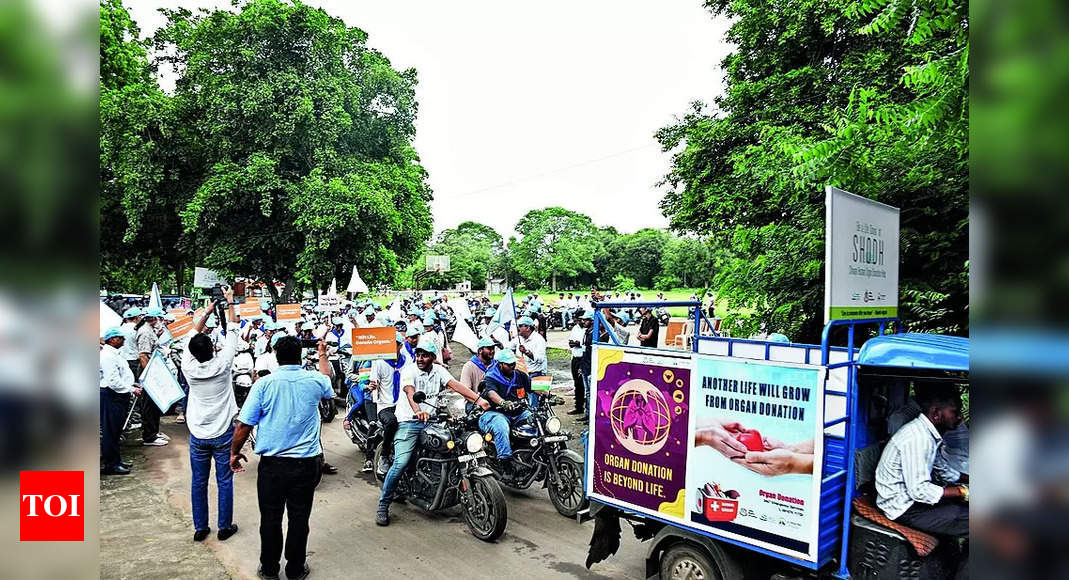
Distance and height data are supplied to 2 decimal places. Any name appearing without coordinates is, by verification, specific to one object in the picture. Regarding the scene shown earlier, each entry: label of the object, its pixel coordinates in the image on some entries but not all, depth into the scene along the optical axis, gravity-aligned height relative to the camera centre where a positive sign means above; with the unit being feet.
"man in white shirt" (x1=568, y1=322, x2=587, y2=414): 41.04 -4.56
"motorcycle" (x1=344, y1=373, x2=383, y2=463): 29.45 -6.86
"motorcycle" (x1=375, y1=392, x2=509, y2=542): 19.58 -6.44
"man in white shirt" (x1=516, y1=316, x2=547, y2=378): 35.94 -3.91
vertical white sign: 13.51 +0.72
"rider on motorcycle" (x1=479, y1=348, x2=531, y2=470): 22.24 -4.18
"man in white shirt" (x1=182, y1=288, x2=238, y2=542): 19.65 -4.57
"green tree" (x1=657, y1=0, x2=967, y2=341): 19.72 +4.67
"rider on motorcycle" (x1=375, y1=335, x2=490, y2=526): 21.35 -4.25
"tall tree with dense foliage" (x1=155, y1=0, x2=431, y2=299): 70.79 +15.36
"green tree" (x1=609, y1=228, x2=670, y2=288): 242.37 +11.41
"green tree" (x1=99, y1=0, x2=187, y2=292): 65.77 +14.52
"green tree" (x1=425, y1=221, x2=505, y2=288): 252.21 +13.55
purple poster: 14.62 -3.55
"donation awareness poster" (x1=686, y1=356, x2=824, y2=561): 12.49 -3.49
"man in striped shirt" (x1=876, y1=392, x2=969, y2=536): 11.90 -3.76
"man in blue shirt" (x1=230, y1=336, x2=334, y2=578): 16.57 -4.43
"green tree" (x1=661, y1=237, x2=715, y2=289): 227.20 +8.56
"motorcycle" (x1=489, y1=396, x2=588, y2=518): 21.72 -6.38
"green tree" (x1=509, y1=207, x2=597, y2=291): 246.10 +15.63
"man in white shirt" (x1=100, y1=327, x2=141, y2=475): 26.63 -5.38
